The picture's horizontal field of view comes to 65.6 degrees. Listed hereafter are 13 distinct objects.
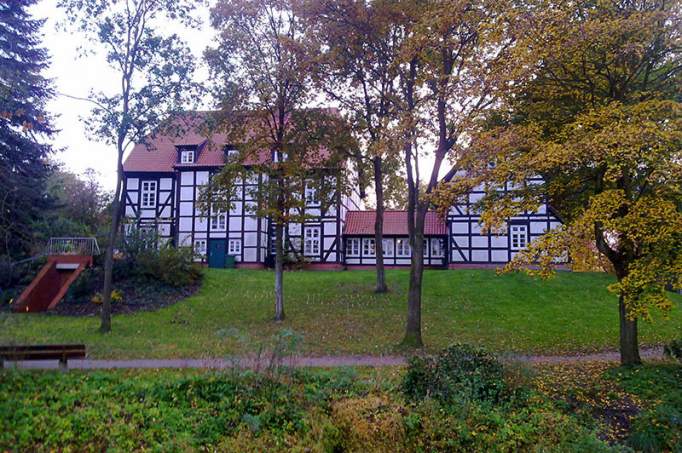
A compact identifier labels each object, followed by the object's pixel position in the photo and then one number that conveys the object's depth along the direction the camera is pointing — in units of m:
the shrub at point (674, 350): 9.73
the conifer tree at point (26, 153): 18.83
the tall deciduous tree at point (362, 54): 14.33
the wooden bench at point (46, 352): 8.55
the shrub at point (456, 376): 7.52
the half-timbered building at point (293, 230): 31.31
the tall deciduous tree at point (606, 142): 9.05
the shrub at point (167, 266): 22.22
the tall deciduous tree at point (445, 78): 11.16
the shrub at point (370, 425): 6.46
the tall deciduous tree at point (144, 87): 14.95
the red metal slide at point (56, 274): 20.12
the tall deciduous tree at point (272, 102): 16.61
